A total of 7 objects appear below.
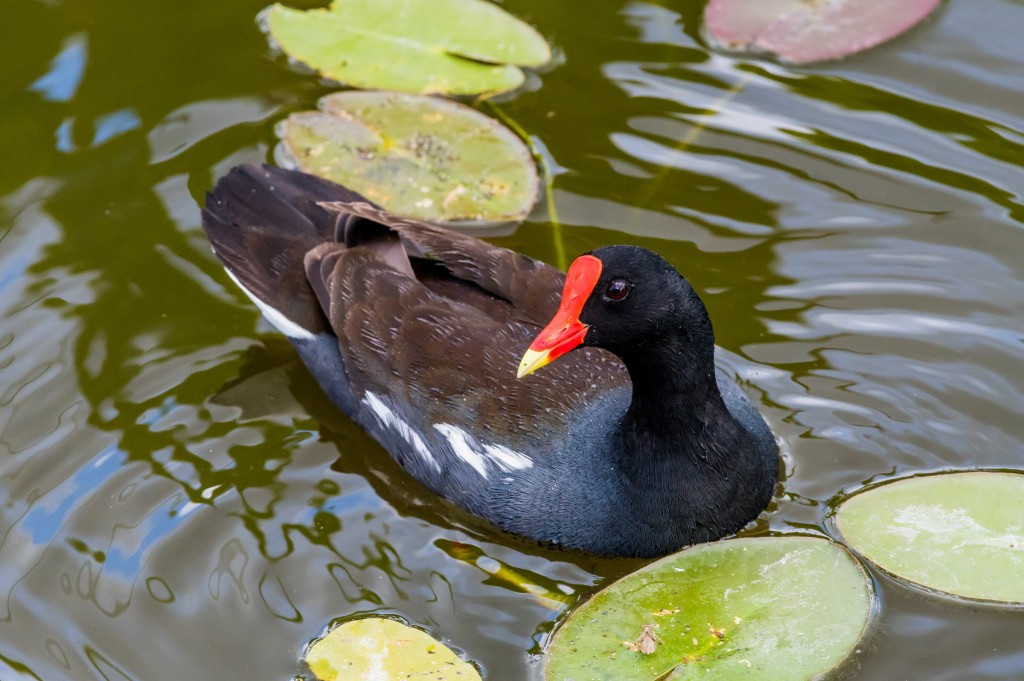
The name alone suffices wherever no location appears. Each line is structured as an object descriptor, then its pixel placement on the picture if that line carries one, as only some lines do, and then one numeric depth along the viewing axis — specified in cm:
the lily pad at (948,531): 791
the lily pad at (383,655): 766
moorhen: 799
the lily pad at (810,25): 1216
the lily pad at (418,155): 1086
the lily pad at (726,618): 747
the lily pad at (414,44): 1203
